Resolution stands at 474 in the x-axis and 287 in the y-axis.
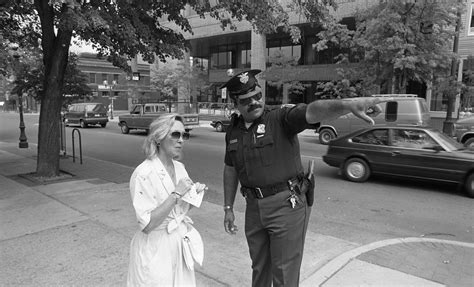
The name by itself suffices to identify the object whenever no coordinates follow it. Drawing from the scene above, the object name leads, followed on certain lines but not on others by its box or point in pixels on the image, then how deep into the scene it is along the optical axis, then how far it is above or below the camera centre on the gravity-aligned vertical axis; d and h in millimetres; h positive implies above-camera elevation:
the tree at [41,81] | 12102 +694
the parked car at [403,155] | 7304 -994
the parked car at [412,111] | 12617 -76
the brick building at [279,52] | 21156 +4343
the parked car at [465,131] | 12722 -728
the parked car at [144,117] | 19781 -725
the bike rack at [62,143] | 12108 -1393
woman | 2273 -713
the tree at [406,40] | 14000 +2738
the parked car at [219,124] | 21406 -1121
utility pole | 14688 +479
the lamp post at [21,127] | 12968 -1069
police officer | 2557 -486
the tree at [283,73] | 24484 +2211
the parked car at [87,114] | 25219 -829
